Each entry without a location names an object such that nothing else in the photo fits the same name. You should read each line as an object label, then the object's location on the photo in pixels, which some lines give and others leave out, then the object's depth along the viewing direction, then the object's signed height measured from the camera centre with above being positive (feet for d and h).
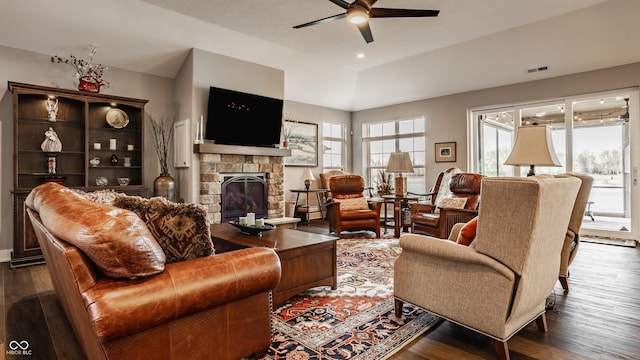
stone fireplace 16.96 +0.60
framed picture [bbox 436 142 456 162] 22.29 +1.84
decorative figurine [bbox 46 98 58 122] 14.24 +3.04
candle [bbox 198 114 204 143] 16.98 +2.57
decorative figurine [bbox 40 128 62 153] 14.20 +1.61
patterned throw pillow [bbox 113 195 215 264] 5.39 -0.71
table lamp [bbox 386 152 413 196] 18.62 +0.73
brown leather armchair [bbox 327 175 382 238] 17.43 -1.47
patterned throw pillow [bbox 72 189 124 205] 9.27 -0.43
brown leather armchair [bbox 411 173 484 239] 14.48 -1.43
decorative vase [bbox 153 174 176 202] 16.33 -0.25
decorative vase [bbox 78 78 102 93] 14.76 +4.20
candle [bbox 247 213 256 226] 10.68 -1.25
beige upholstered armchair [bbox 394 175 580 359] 5.70 -1.45
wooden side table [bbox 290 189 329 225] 22.86 -1.77
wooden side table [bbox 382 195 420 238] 17.84 -1.71
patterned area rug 6.67 -3.29
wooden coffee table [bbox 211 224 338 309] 8.74 -2.04
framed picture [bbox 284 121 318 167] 24.09 +2.62
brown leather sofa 4.20 -1.60
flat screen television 17.28 +3.33
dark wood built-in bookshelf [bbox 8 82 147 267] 13.16 +1.68
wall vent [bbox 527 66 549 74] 17.86 +5.82
